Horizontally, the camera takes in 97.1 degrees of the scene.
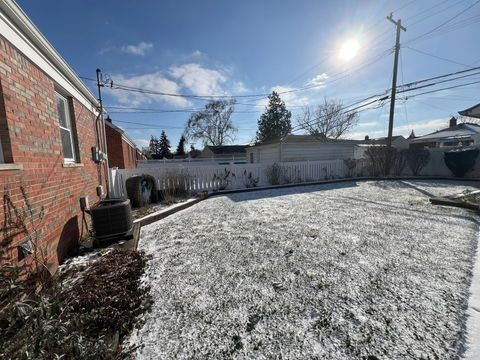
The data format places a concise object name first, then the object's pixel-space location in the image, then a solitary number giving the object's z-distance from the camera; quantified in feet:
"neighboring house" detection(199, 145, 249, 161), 108.30
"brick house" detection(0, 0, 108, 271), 6.99
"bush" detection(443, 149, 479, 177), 37.01
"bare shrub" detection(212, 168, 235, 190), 29.71
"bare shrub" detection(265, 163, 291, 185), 34.12
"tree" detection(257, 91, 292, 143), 129.70
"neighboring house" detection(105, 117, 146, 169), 45.53
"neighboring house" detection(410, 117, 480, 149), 59.97
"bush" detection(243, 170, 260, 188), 32.04
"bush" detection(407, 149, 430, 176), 42.06
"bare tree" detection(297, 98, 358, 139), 104.22
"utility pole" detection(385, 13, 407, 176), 40.50
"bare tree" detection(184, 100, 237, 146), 136.05
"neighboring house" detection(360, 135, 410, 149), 85.97
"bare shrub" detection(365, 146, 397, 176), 41.92
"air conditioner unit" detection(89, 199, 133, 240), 11.31
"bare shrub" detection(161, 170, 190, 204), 24.53
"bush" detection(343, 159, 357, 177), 40.93
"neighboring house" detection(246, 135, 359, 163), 44.73
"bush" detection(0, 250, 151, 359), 4.67
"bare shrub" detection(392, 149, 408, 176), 42.24
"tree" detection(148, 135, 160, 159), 202.28
